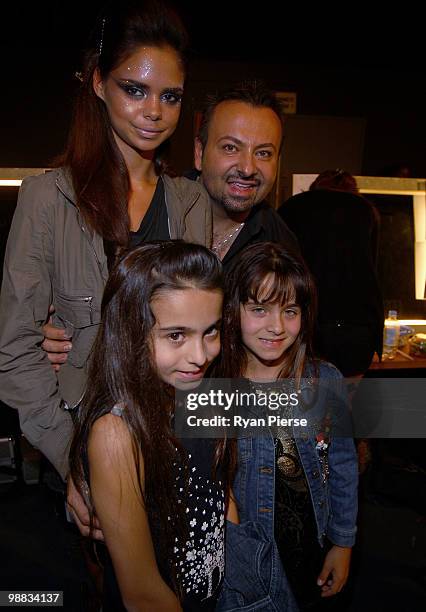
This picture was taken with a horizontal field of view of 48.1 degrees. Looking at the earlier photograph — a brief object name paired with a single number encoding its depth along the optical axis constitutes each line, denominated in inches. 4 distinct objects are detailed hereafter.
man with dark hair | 63.6
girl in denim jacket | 52.5
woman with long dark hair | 47.0
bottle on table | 106.2
